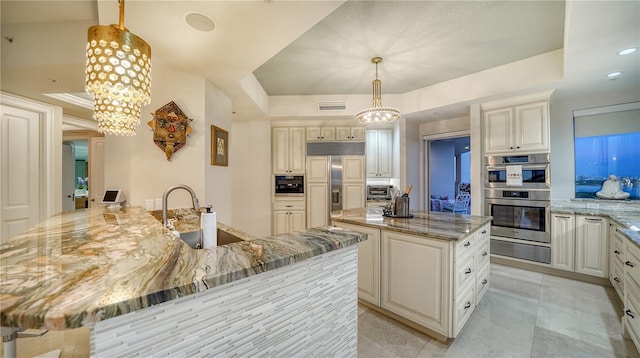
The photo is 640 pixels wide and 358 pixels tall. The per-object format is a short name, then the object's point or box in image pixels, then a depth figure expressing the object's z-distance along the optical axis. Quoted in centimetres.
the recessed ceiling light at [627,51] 218
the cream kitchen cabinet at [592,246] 279
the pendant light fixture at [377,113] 282
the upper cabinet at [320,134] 468
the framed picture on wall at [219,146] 288
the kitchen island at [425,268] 181
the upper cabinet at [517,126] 319
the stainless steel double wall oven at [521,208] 321
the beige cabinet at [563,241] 301
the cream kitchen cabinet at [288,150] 468
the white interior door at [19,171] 285
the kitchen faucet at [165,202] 163
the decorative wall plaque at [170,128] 252
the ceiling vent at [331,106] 432
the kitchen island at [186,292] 56
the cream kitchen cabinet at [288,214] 466
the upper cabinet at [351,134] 467
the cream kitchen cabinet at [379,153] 473
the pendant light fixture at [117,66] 121
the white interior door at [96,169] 474
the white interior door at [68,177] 564
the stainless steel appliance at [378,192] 470
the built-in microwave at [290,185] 468
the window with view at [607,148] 315
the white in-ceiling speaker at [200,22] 172
